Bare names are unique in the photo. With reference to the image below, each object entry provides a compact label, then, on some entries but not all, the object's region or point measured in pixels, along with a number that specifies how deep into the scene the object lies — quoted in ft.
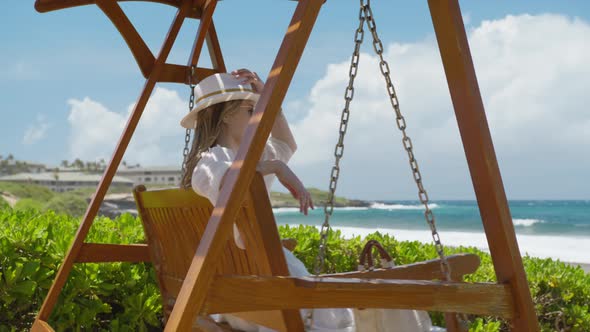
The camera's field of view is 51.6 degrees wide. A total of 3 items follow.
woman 6.69
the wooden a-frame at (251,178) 4.58
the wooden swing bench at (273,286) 5.04
